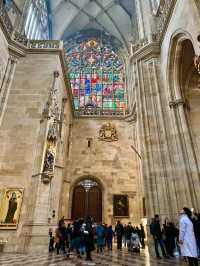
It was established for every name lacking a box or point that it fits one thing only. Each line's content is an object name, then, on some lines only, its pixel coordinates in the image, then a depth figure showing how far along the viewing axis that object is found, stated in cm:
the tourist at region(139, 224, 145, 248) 1024
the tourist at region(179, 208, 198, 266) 400
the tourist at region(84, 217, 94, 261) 555
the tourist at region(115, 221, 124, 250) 900
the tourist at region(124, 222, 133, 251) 886
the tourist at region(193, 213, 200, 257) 490
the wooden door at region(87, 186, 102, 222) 1430
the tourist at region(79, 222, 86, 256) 600
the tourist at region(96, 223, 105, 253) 802
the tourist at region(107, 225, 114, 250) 890
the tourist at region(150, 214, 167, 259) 629
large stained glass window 1877
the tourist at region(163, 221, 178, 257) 672
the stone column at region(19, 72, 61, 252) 784
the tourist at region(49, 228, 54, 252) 826
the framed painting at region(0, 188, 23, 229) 827
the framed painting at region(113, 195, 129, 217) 1395
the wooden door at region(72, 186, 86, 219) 1438
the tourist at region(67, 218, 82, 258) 621
